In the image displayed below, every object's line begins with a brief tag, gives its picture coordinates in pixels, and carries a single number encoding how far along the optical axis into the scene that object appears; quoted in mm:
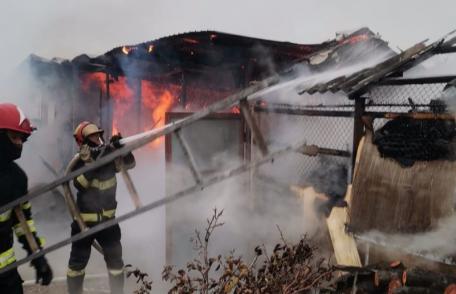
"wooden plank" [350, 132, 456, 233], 4465
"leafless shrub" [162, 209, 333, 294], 3254
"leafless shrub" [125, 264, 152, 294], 3476
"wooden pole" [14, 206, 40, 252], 4280
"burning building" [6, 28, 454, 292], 4918
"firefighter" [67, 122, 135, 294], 5539
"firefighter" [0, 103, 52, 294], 4152
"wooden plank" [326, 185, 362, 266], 5219
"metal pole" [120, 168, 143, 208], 4402
